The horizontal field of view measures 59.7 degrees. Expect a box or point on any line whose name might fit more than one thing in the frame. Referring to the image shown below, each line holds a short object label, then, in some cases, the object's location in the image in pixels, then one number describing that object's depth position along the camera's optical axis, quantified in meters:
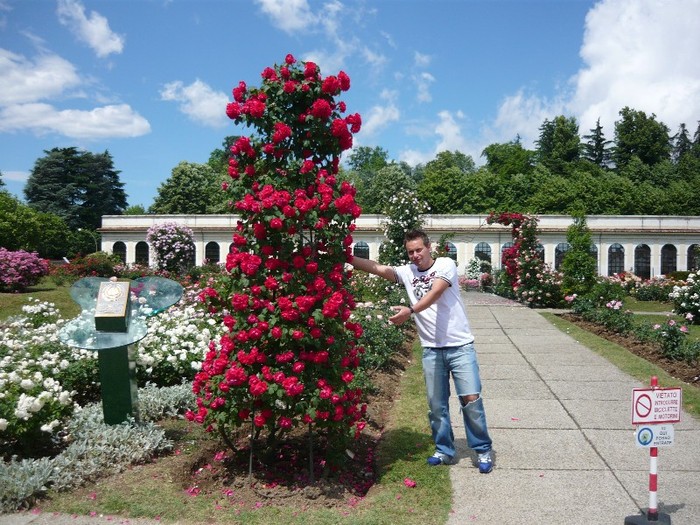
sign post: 3.73
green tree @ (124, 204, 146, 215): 72.50
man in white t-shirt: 4.79
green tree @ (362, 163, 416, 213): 60.31
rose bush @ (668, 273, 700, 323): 15.16
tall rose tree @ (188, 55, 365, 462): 4.20
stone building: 39.53
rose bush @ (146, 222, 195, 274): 28.25
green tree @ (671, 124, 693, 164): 71.75
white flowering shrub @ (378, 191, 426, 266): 20.69
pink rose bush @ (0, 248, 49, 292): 19.81
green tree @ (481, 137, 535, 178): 66.75
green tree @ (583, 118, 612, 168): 68.81
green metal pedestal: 5.30
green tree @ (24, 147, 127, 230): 57.22
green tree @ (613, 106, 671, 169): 64.69
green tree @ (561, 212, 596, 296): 19.34
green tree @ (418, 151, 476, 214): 56.88
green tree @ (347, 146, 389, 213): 79.86
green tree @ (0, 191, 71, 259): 35.16
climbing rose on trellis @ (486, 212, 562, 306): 19.47
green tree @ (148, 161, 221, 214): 56.41
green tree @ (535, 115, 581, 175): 65.19
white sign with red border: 3.75
